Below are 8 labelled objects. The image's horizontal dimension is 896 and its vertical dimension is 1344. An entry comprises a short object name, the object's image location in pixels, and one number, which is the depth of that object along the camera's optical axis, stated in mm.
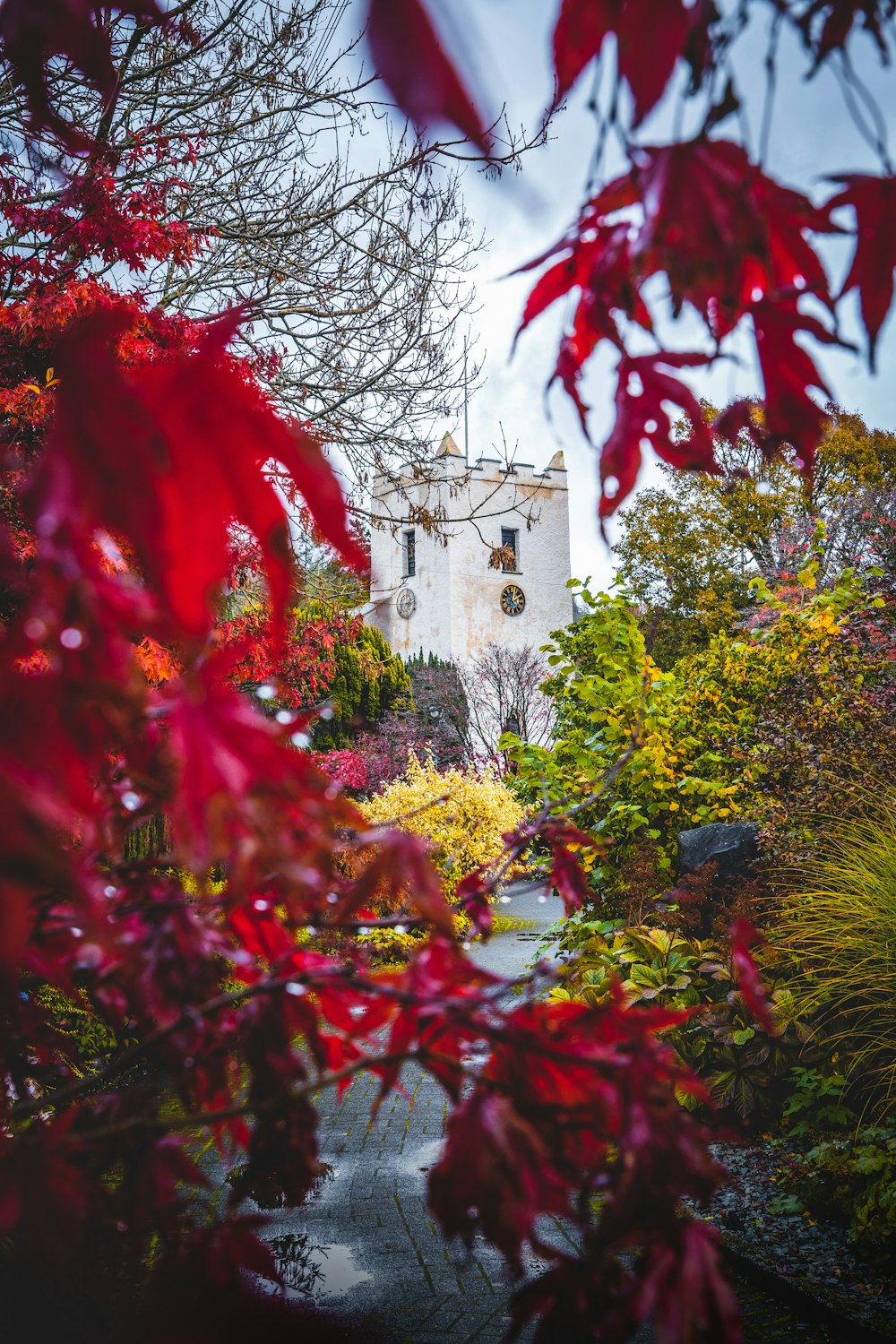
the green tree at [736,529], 16391
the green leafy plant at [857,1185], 2523
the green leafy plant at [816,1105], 3186
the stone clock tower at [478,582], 25531
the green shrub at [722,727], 4465
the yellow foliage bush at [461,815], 8617
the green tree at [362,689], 14836
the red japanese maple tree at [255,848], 641
